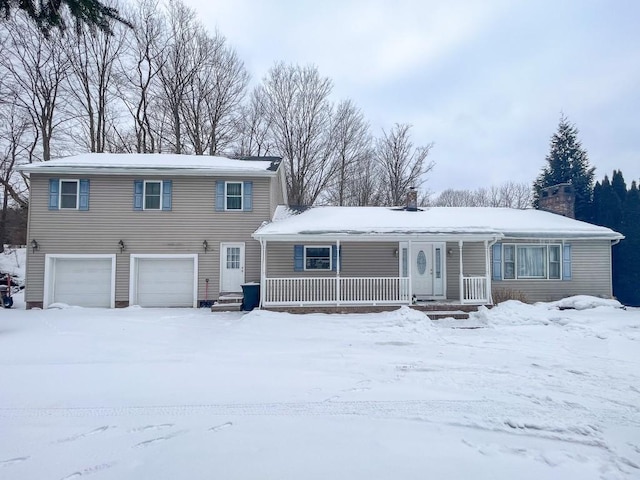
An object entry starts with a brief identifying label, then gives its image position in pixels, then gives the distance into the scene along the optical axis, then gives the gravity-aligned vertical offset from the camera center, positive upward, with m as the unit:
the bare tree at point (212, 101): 22.91 +9.58
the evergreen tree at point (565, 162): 22.70 +5.82
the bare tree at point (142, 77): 22.69 +10.93
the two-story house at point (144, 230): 12.85 +0.84
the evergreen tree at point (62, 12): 2.95 +1.99
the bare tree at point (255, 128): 24.02 +8.21
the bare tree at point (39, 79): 19.78 +9.84
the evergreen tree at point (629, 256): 15.20 -0.11
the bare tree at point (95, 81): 21.66 +10.31
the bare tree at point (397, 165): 25.97 +6.31
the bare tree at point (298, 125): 23.83 +8.30
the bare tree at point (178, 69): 22.84 +11.48
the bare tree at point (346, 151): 24.59 +6.94
